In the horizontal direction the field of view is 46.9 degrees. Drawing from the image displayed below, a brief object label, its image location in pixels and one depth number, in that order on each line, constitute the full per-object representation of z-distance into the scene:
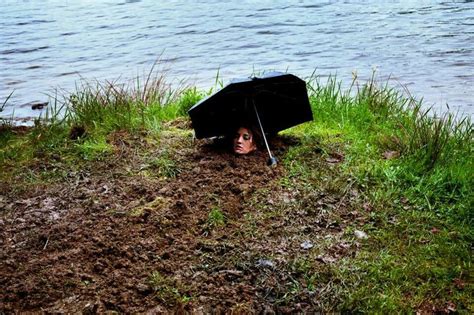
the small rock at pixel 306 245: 2.64
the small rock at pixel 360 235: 2.72
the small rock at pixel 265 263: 2.50
